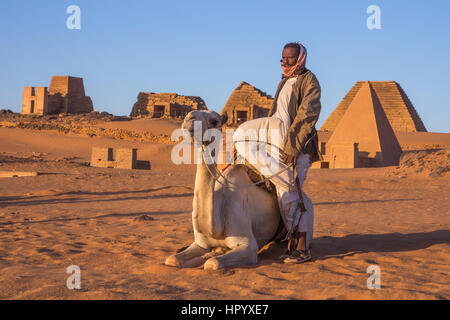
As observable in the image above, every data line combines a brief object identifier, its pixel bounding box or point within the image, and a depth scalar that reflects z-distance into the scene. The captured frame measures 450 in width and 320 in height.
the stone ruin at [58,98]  56.47
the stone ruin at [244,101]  57.03
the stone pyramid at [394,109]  61.50
